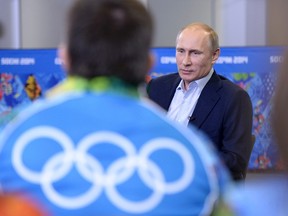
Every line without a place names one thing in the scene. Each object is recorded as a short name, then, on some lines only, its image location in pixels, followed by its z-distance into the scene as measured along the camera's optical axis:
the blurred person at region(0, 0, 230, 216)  3.07
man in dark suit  4.30
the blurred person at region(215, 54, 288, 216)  2.68
